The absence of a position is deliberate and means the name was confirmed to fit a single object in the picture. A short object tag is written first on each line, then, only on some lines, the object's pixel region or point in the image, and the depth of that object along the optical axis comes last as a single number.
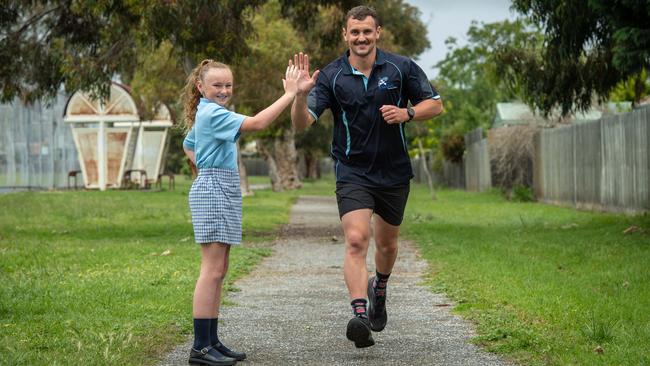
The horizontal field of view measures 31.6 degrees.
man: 7.02
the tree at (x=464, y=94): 49.44
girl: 6.54
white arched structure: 44.31
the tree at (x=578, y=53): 13.19
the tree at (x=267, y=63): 31.80
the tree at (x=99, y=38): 16.19
